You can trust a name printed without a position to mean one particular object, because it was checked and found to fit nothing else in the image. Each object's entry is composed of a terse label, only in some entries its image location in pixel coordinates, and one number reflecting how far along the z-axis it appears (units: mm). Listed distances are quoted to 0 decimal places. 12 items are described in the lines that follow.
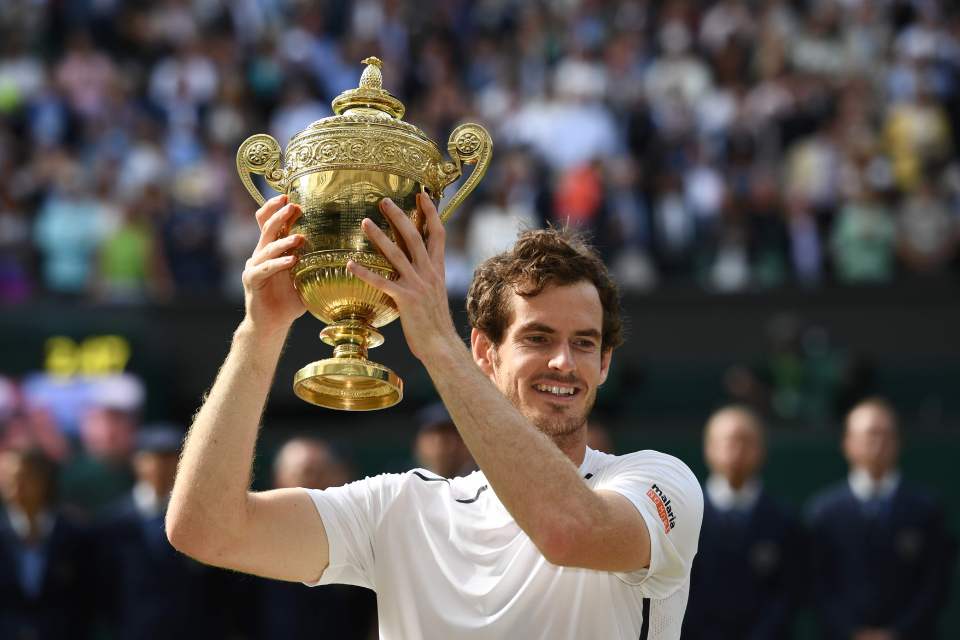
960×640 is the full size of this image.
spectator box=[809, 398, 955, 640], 17437
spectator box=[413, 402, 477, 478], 16359
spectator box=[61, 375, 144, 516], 20297
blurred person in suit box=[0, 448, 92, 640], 17422
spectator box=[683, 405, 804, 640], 17000
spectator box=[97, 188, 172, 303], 26344
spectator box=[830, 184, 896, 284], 25719
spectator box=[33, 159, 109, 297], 27047
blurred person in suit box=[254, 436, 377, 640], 16859
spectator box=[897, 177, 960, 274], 25766
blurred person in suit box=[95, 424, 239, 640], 16969
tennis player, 6652
